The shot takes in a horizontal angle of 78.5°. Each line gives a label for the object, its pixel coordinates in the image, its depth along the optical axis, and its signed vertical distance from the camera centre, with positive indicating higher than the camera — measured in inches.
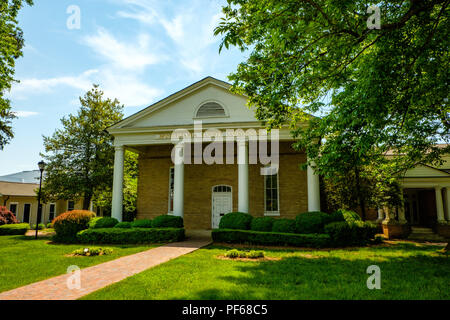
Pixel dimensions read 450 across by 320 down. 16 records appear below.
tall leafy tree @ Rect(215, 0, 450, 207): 269.6 +154.1
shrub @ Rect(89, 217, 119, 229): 580.7 -55.0
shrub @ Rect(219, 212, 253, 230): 541.6 -47.0
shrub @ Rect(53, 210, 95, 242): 589.2 -60.4
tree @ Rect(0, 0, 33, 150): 361.1 +216.8
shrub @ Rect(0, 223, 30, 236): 785.6 -93.7
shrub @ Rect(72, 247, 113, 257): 419.2 -84.3
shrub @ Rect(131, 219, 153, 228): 577.0 -56.5
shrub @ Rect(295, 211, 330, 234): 506.6 -46.5
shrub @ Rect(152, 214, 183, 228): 569.3 -51.6
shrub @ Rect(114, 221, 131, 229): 582.6 -59.2
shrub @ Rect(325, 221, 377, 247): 486.6 -62.9
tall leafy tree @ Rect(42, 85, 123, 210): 847.1 +129.9
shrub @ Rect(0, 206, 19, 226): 862.5 -65.4
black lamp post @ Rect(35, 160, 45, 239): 686.5 +78.5
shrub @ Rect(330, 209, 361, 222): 526.3 -35.8
